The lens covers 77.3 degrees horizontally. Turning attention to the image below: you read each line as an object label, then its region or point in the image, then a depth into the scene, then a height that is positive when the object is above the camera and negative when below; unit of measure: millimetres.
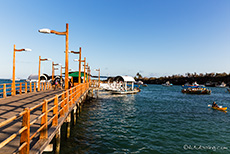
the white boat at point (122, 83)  42381 -1434
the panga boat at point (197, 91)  52562 -3967
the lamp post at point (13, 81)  14900 -255
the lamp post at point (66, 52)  9977 +1889
